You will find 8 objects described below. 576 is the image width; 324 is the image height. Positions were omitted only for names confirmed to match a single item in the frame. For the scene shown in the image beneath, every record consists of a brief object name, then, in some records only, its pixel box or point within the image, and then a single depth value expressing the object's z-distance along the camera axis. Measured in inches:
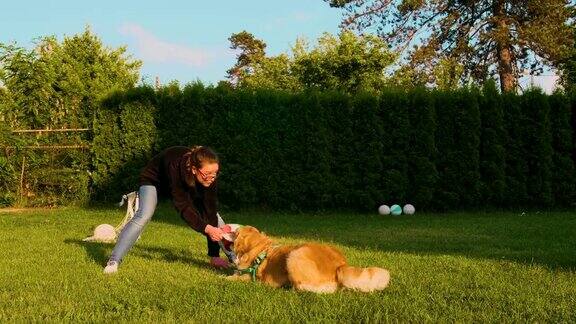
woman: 240.4
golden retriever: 202.4
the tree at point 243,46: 2178.0
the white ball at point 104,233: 371.9
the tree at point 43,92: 666.8
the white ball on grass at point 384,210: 603.5
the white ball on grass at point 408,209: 604.1
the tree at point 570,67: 1022.7
